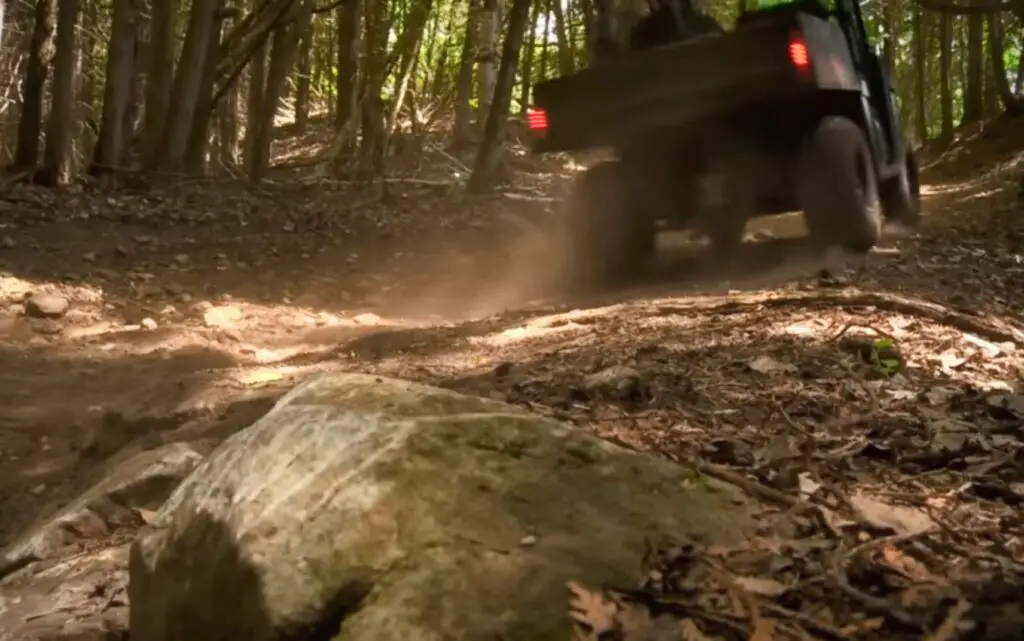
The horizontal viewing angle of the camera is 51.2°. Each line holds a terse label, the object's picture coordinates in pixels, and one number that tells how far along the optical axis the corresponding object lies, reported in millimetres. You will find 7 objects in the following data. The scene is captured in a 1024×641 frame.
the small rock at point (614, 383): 3832
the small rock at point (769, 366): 4051
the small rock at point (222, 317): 7441
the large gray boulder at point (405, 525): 2080
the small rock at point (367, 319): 7883
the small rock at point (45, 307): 7281
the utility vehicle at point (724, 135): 6938
